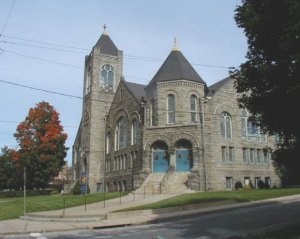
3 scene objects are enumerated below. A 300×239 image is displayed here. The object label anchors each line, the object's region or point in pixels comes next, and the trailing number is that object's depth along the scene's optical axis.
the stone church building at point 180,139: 37.38
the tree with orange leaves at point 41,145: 51.00
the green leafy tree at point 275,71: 11.59
